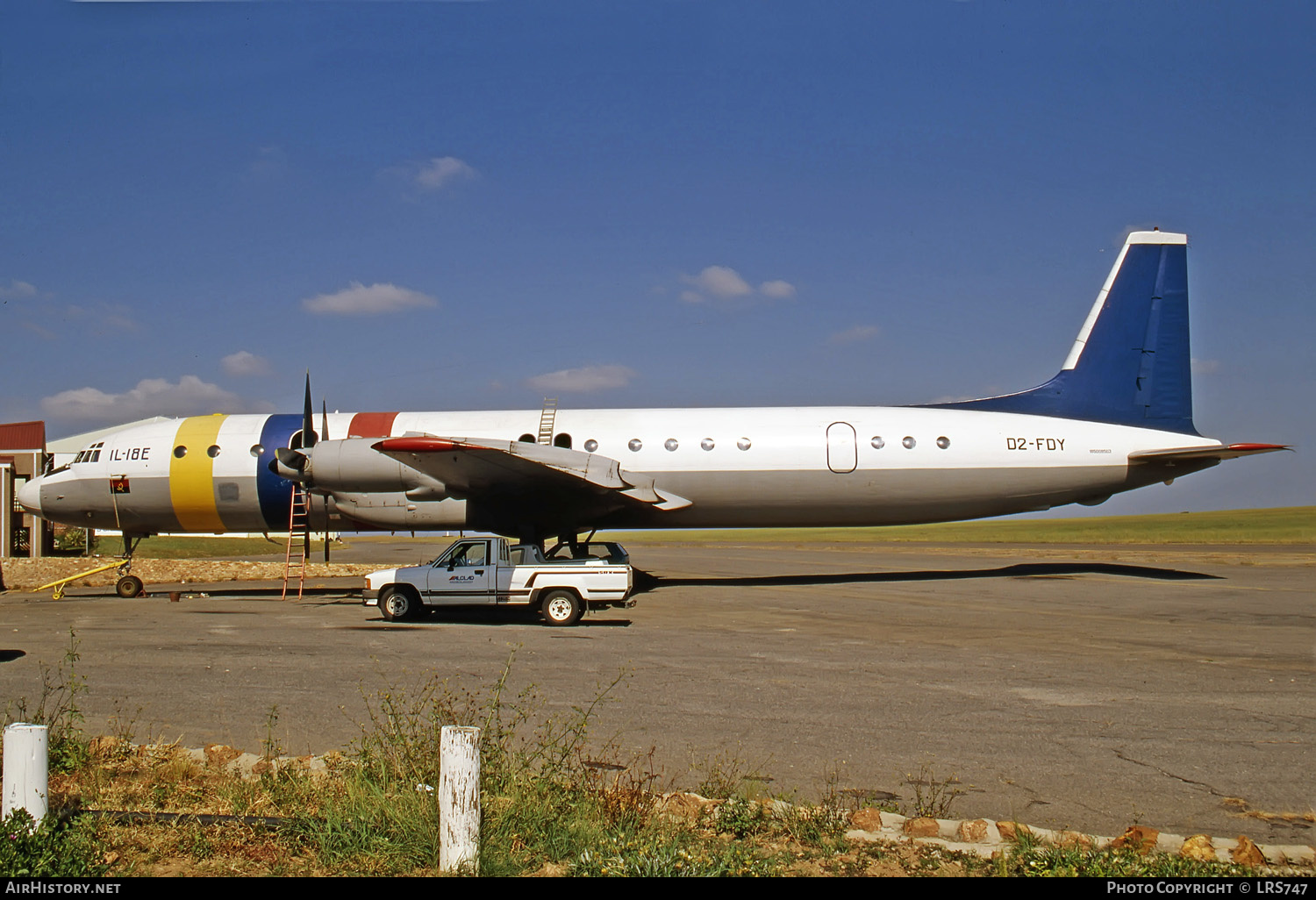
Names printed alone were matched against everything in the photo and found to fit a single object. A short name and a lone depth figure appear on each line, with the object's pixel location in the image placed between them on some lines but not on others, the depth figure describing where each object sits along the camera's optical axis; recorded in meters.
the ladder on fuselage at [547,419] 24.30
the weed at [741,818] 5.72
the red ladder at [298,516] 23.34
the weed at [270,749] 7.02
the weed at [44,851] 4.95
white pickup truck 17.58
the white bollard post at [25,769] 5.13
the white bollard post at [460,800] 5.02
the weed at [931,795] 6.26
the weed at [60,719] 7.20
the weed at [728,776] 6.48
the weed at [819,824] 5.61
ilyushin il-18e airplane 24.11
